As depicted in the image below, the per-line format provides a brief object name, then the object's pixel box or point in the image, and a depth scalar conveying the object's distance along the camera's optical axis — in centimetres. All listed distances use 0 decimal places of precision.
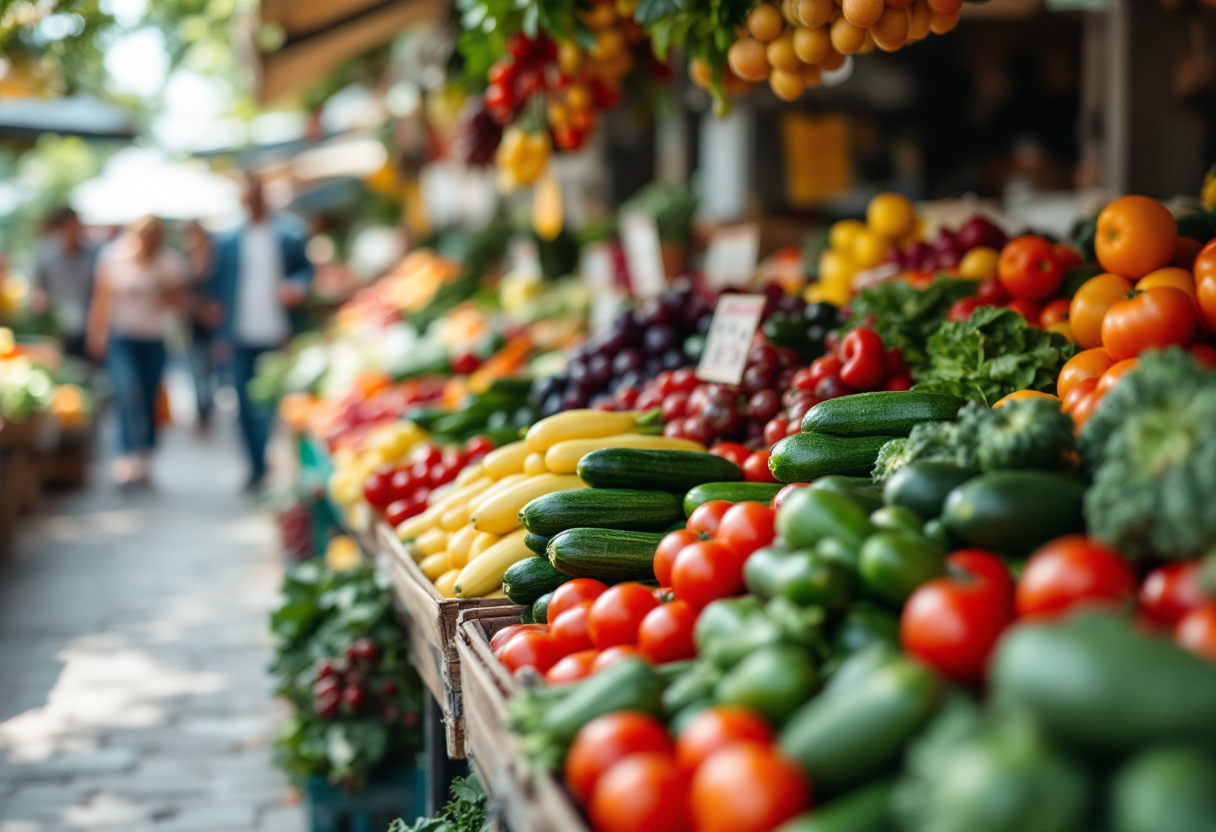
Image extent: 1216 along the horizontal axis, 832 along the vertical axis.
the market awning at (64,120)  1006
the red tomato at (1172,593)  121
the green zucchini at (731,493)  238
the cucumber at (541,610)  225
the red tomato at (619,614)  185
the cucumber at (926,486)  162
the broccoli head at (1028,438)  157
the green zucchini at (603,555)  228
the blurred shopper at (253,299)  877
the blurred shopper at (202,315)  1088
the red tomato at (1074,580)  123
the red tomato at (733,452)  277
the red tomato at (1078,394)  190
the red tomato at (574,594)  210
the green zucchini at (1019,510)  147
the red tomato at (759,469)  260
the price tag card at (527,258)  749
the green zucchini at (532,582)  241
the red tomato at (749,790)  117
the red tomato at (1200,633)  111
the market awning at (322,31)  674
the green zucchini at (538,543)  253
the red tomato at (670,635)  171
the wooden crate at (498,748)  139
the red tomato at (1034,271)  289
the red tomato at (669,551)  195
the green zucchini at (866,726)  117
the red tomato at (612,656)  168
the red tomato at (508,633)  207
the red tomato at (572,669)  172
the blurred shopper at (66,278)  1049
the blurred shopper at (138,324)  880
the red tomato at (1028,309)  282
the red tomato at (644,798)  125
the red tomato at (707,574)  174
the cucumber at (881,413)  234
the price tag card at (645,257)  522
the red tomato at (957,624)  126
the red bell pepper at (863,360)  273
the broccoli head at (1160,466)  125
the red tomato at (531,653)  191
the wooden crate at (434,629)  228
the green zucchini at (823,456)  230
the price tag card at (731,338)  317
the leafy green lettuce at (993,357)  248
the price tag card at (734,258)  516
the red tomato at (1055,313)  276
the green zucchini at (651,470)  258
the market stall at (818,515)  109
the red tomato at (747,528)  181
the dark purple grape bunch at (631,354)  382
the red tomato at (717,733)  127
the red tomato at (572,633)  195
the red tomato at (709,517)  203
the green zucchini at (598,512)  247
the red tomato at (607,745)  135
